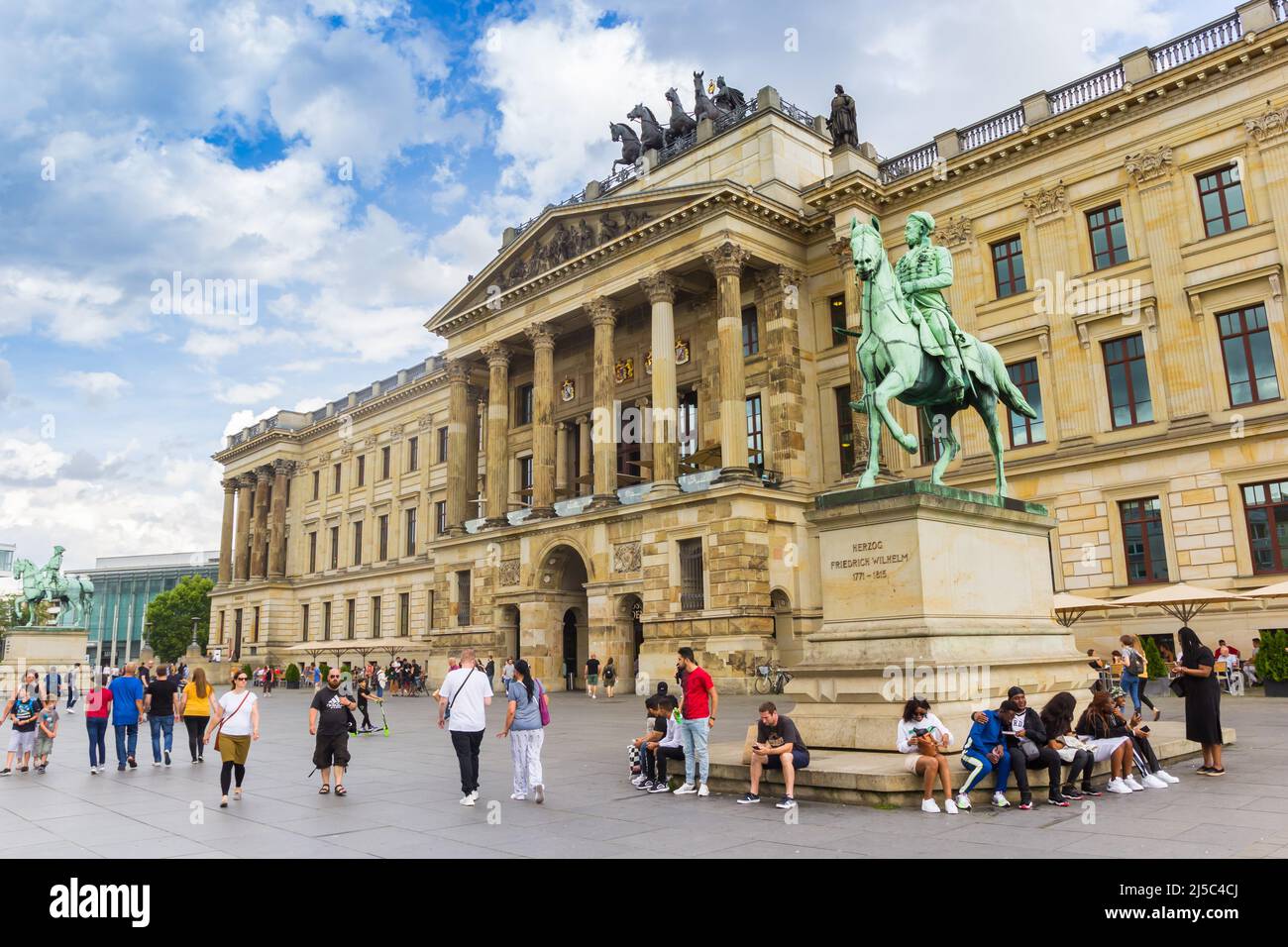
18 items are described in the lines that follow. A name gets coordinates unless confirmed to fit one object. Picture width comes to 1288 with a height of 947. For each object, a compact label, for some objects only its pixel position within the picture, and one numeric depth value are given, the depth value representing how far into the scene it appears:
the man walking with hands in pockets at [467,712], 11.26
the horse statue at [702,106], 42.91
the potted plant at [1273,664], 23.36
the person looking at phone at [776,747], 10.45
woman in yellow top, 15.91
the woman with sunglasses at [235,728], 11.51
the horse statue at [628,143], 45.25
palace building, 28.33
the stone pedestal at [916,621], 11.88
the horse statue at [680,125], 43.97
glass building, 139.50
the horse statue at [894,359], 13.87
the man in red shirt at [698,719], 11.30
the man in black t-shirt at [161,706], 15.95
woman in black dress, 11.28
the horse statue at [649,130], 44.50
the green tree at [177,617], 102.56
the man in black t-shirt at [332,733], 11.95
